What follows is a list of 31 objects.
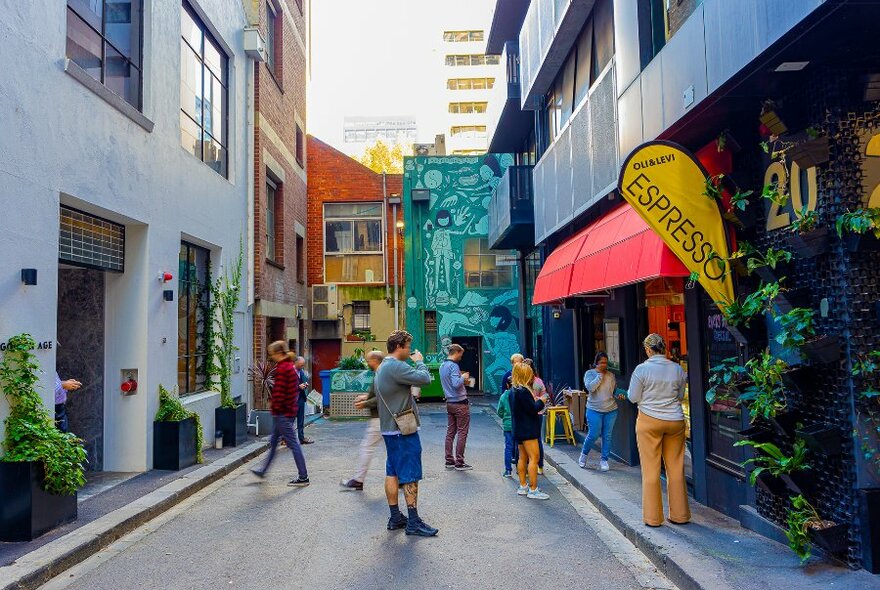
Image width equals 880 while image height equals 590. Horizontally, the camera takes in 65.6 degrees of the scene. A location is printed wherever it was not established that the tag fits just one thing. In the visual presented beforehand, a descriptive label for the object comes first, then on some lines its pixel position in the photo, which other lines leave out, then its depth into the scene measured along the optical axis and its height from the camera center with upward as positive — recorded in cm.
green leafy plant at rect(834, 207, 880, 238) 461 +72
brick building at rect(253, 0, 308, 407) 1623 +423
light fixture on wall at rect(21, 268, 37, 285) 670 +63
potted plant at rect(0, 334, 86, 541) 596 -110
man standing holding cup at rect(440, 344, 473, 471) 1000 -105
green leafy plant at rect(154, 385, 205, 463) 996 -106
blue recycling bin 1962 -151
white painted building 683 +186
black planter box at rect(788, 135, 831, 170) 494 +127
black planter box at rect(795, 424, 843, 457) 487 -81
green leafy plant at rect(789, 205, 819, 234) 502 +79
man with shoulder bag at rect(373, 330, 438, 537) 643 -93
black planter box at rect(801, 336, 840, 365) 485 -16
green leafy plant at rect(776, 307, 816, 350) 504 +0
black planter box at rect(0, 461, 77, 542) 593 -142
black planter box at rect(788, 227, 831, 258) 496 +62
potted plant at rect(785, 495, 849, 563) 486 -148
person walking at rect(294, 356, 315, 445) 1255 -132
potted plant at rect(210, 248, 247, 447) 1236 -34
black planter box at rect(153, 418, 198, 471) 973 -155
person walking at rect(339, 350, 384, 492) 866 -151
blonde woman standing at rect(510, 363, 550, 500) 795 -106
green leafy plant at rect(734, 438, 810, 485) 523 -104
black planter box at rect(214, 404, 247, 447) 1234 -157
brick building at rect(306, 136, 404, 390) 2542 +334
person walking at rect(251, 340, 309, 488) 916 -107
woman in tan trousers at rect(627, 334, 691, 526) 637 -96
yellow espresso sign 596 +111
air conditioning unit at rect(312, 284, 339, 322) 2462 +115
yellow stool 1205 -163
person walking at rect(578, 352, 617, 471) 973 -102
